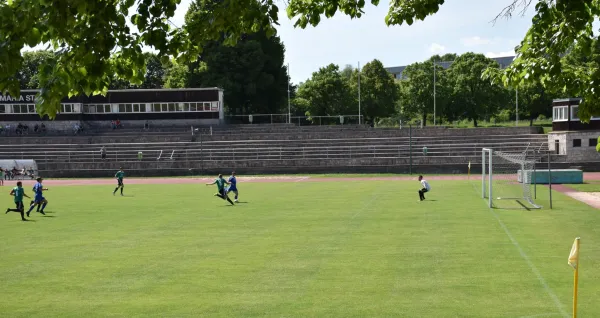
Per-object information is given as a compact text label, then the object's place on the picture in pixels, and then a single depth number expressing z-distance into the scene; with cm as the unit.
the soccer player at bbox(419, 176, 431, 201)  3272
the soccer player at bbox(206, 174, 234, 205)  3269
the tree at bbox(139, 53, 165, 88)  11006
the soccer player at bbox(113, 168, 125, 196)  4000
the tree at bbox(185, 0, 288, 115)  8681
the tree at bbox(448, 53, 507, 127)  8756
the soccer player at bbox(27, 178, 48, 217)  2894
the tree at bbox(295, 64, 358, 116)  9081
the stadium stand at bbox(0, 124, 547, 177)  6140
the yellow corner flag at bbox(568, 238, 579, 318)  949
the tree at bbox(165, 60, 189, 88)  9051
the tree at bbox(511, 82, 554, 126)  8905
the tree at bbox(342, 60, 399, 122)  9469
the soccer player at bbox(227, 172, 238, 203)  3304
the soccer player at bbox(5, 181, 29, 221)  2753
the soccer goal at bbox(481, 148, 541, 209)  3090
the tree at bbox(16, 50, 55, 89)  9931
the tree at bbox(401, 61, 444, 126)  9056
